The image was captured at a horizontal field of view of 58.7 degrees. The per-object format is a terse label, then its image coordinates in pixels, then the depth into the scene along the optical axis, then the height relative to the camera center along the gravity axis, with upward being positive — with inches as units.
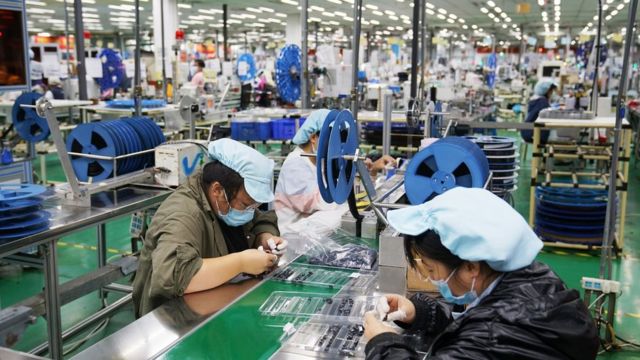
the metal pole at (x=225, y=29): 560.1 +61.7
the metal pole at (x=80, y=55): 218.8 +13.9
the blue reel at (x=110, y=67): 334.0 +12.6
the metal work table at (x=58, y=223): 106.7 -27.1
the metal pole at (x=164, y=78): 340.5 +6.8
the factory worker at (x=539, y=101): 320.2 -2.6
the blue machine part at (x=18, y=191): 101.6 -19.2
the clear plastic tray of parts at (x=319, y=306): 71.0 -27.6
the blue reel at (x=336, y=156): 81.7 -9.3
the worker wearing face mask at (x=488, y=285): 48.7 -17.5
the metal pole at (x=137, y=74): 205.2 +5.7
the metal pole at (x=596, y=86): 251.1 +5.1
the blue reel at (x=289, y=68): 246.8 +10.2
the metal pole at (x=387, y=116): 120.3 -4.7
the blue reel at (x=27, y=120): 164.9 -9.6
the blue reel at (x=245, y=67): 398.9 +16.8
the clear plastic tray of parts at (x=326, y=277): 82.2 -27.5
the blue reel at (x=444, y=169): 83.0 -11.0
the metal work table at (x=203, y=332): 62.5 -28.4
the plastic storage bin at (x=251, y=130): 239.9 -16.3
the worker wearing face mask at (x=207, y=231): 75.8 -20.0
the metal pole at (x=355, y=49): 138.7 +11.2
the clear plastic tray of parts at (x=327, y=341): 61.7 -27.8
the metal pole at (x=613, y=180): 121.8 -18.1
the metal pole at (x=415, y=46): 189.9 +17.4
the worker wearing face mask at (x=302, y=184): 135.9 -22.0
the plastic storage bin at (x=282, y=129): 239.5 -15.6
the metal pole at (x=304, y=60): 211.8 +12.7
